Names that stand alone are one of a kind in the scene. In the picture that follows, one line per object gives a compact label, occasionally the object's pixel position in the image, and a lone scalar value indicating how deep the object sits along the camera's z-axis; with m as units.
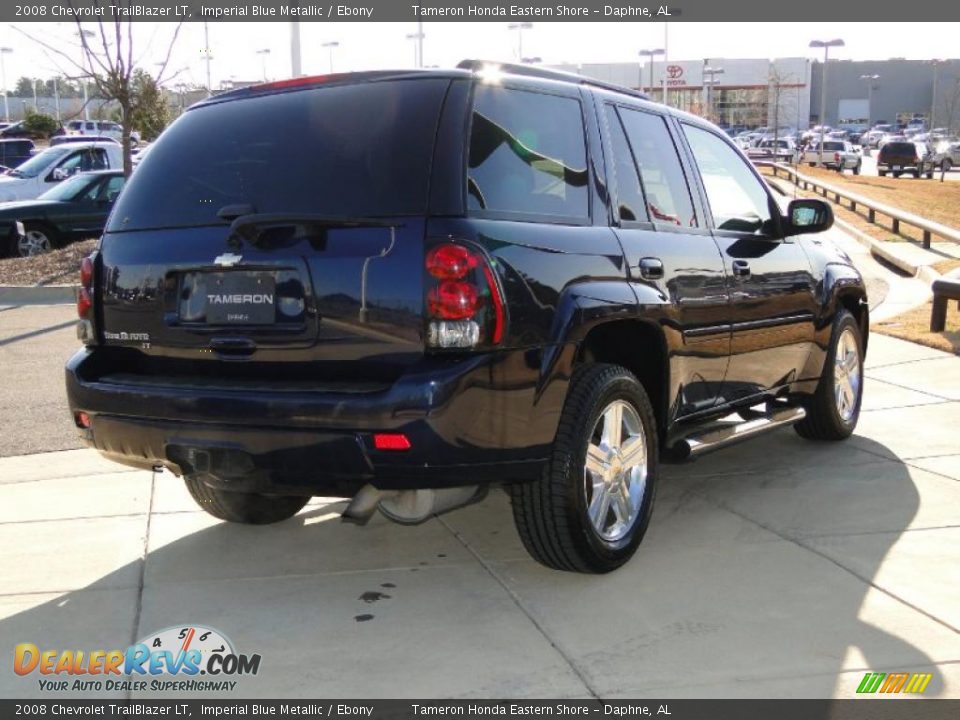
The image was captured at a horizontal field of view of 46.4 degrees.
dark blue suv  3.82
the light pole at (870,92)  116.44
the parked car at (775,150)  55.95
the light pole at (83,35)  17.58
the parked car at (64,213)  17.69
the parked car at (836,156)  53.59
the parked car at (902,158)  50.72
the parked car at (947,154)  53.09
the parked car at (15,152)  34.31
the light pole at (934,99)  90.29
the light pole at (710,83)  83.31
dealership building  86.25
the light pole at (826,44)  58.28
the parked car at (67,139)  36.98
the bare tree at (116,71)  17.38
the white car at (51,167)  20.86
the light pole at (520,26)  49.41
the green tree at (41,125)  59.62
